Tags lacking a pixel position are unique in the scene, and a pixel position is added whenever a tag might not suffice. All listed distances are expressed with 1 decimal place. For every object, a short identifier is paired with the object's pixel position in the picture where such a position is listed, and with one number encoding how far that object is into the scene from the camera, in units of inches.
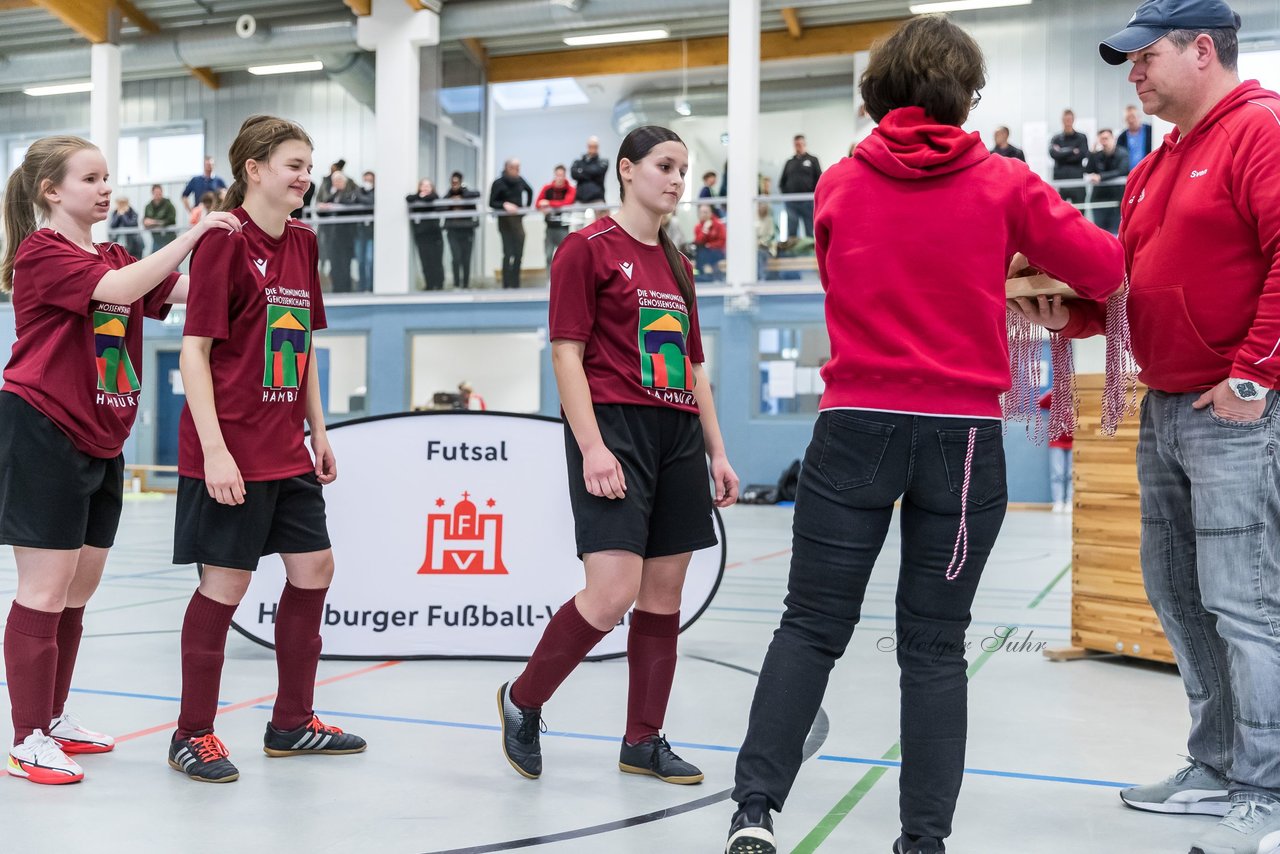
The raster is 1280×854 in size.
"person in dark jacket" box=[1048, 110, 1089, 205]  588.1
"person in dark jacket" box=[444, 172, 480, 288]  699.4
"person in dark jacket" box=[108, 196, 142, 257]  746.8
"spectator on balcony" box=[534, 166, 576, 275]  665.6
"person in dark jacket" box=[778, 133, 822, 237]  645.3
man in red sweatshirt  95.2
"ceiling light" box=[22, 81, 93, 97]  872.9
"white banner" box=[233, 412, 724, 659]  179.9
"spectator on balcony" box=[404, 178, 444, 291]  705.6
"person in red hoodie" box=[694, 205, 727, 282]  661.3
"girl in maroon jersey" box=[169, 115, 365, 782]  114.6
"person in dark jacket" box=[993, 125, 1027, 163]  573.7
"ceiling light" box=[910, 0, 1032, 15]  681.0
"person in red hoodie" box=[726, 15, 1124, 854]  83.0
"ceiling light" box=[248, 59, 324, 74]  798.8
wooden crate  176.2
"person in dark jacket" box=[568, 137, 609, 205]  675.4
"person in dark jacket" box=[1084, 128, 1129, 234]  565.6
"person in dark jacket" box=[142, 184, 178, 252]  732.0
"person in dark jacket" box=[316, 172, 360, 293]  721.0
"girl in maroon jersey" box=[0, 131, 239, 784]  113.3
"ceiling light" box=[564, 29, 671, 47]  748.6
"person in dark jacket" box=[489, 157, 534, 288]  684.7
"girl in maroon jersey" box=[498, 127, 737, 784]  111.6
